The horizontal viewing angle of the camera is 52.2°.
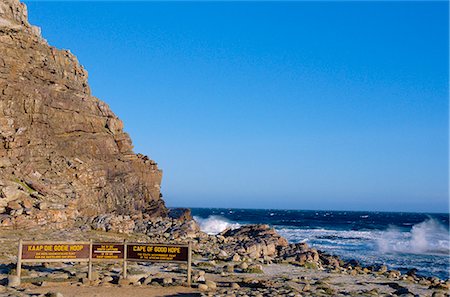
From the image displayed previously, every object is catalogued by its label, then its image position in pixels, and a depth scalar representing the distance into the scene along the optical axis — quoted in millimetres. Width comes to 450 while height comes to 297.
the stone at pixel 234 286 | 17438
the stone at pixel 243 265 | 23202
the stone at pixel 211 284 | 17156
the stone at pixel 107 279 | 17659
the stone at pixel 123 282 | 17377
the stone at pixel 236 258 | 26572
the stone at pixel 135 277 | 17739
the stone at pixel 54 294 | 14661
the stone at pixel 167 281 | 17609
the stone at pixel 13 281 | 16359
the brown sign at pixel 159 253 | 17844
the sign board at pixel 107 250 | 17984
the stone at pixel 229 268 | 22388
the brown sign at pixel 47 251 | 17578
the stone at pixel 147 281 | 17767
